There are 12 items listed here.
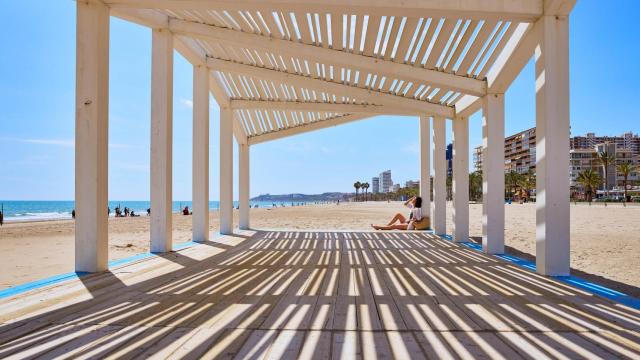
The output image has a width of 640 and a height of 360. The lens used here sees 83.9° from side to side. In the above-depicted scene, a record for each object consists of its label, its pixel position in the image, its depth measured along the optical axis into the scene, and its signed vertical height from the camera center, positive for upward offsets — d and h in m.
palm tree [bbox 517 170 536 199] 60.38 +0.89
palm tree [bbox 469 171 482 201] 63.78 +0.25
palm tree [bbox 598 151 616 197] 50.70 +3.99
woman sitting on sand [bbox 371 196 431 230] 10.48 -1.01
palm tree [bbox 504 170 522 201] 62.03 +1.15
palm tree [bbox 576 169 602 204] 51.08 +1.27
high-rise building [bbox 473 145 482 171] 97.31 +8.99
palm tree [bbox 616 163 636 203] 48.55 +2.47
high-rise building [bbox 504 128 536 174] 94.88 +9.88
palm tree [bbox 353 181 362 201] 109.96 +0.90
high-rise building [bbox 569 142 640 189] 79.25 +6.56
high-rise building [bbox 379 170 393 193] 189.45 +3.66
